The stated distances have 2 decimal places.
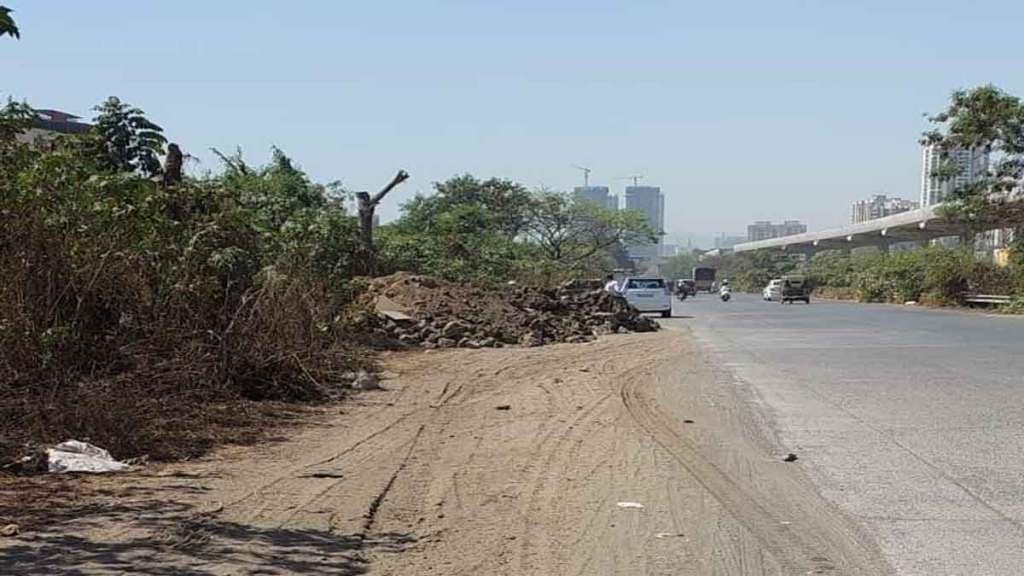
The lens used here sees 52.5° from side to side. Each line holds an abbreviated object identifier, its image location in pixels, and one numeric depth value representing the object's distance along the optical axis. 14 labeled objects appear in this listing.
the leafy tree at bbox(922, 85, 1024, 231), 46.22
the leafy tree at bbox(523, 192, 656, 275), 75.69
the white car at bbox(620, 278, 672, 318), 40.44
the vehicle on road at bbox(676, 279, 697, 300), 65.69
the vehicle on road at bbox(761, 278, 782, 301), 70.39
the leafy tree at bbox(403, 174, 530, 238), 68.75
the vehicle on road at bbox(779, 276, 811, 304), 66.12
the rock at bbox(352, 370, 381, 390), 14.59
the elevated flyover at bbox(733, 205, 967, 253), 84.75
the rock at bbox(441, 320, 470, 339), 23.22
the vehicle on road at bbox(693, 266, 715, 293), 108.88
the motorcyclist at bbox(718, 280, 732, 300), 69.31
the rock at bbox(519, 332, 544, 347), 24.09
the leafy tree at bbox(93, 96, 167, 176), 15.67
